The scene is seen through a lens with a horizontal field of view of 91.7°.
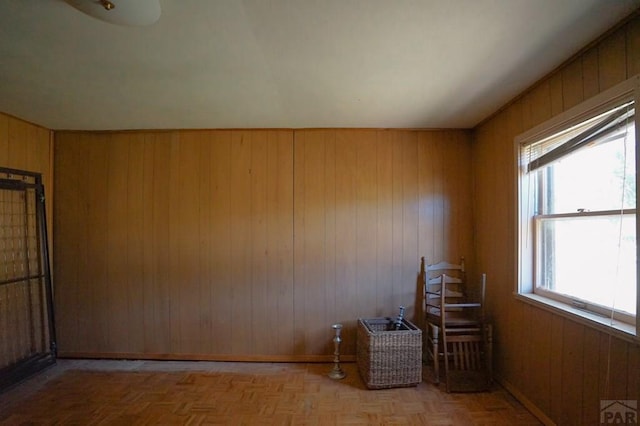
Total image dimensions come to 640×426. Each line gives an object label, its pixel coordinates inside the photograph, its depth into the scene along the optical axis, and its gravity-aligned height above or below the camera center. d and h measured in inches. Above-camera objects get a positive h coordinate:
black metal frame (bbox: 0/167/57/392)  102.7 -20.6
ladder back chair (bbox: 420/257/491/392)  98.4 -41.6
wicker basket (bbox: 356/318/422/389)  96.5 -47.8
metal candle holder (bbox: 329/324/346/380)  104.2 -53.5
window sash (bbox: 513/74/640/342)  56.3 +4.2
